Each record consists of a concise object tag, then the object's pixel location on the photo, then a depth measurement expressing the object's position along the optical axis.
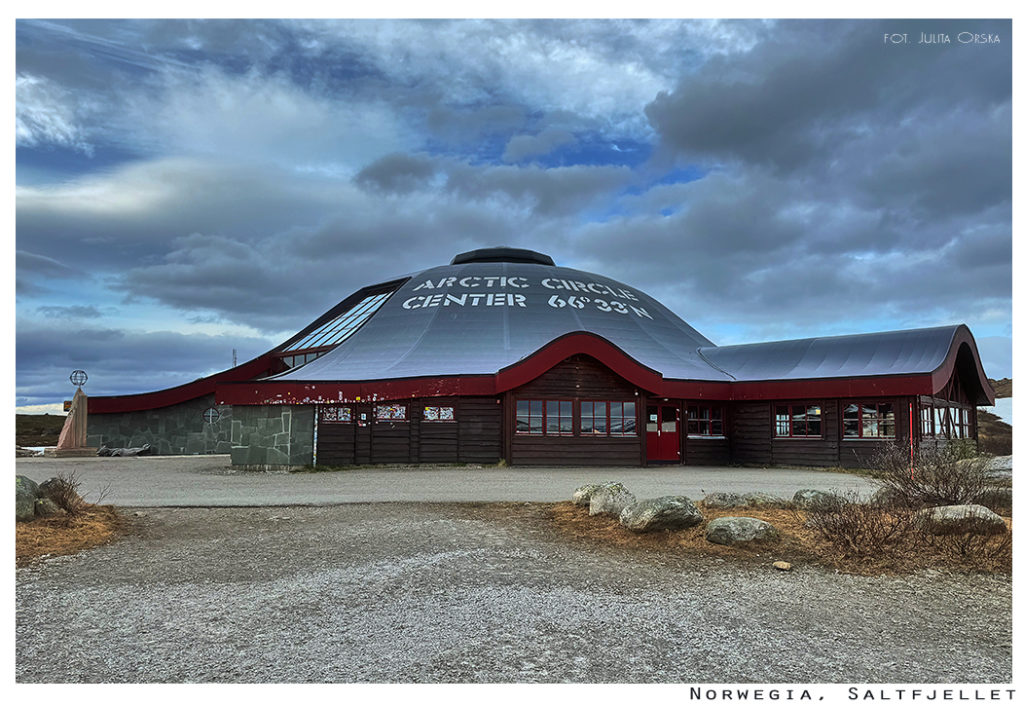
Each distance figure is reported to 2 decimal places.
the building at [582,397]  22.52
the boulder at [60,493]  10.10
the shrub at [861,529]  7.89
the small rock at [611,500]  10.34
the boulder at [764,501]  11.19
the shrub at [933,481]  9.86
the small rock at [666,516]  9.12
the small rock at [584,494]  11.18
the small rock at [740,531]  8.45
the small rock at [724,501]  11.04
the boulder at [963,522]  8.18
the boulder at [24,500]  9.37
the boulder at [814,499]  9.61
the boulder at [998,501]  10.18
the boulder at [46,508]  9.77
